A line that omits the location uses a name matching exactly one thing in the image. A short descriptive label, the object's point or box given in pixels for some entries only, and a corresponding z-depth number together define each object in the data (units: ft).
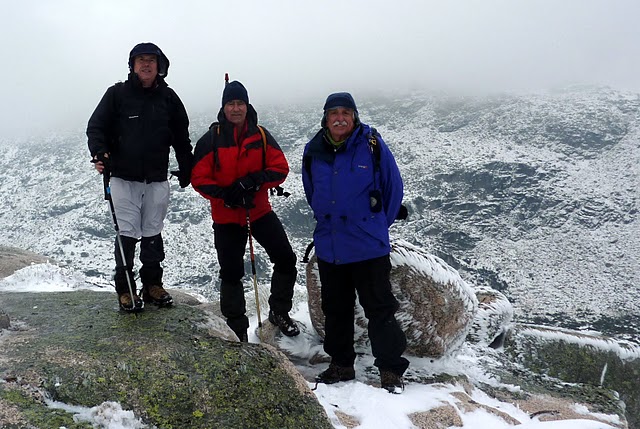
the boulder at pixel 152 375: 14.92
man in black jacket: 22.26
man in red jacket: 24.13
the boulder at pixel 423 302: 30.19
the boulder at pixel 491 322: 40.06
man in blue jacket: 22.45
